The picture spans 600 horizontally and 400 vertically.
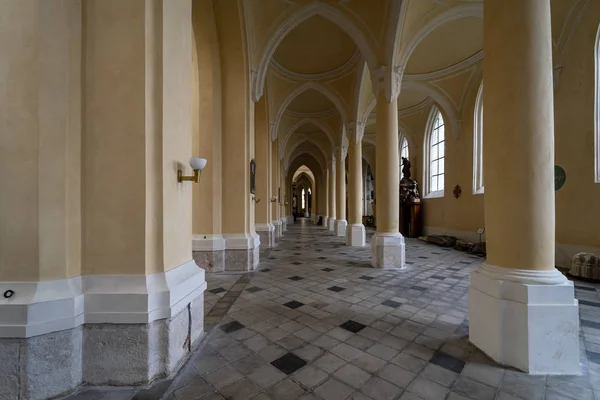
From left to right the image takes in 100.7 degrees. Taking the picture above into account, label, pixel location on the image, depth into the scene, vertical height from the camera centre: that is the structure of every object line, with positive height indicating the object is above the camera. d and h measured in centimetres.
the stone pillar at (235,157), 521 +92
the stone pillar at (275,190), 1173 +49
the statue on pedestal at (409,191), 1173 +41
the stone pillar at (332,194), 1566 +40
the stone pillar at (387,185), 554 +34
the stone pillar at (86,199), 167 +1
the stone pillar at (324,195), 1820 +45
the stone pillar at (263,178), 892 +81
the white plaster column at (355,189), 900 +40
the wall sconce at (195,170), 219 +28
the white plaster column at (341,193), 1227 +36
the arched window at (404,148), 1452 +306
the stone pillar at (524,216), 192 -14
